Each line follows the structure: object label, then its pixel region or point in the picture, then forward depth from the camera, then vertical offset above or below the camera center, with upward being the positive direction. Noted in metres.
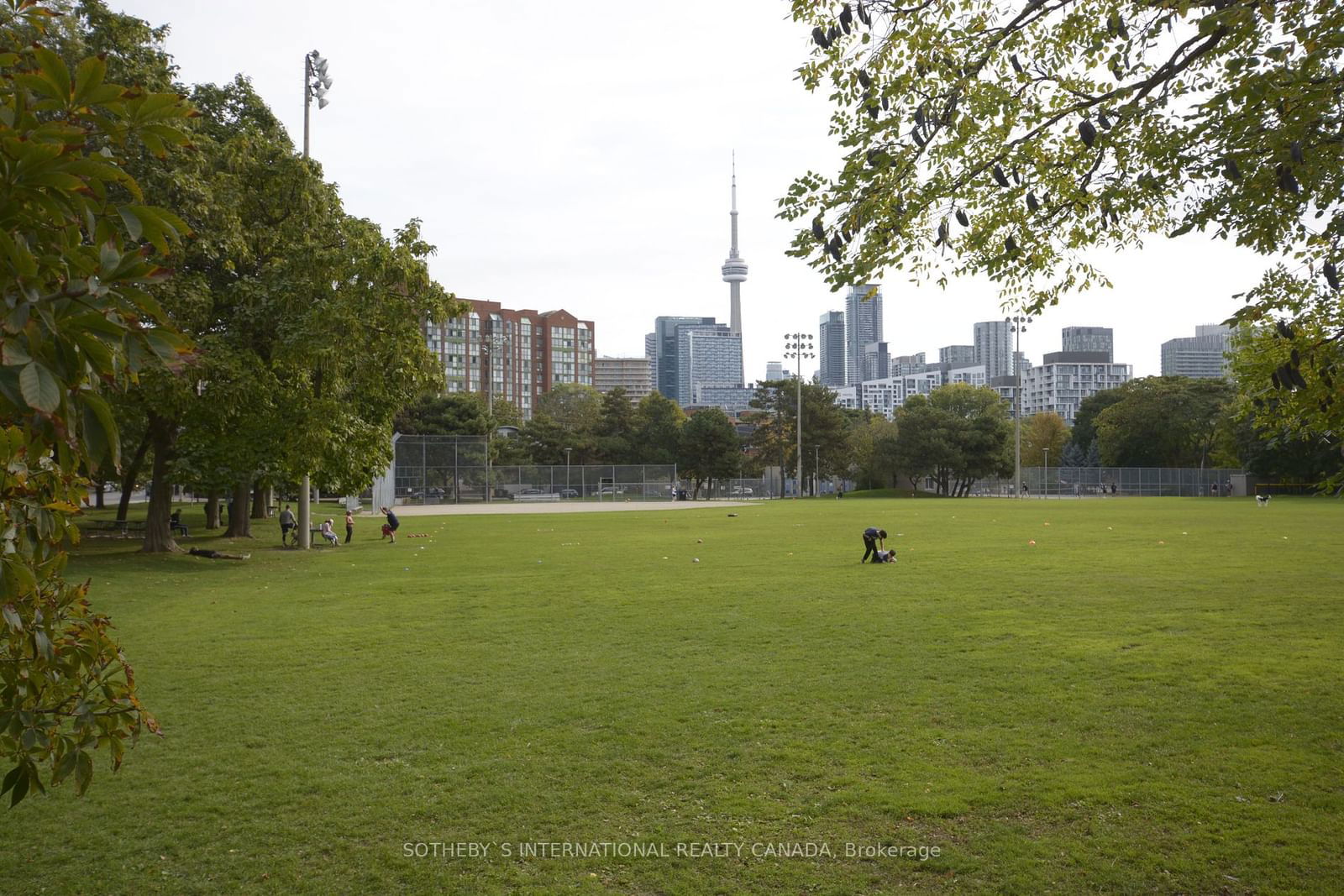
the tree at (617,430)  88.19 +3.82
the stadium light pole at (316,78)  26.00 +10.99
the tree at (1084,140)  5.57 +2.14
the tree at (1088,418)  102.31 +5.42
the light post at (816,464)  87.62 +0.31
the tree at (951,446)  81.19 +1.83
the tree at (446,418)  70.38 +3.88
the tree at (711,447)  81.31 +1.87
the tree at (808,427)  87.69 +3.86
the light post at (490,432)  61.41 +2.98
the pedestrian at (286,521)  26.12 -1.43
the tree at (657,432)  86.50 +3.45
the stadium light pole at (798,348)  77.75 +10.10
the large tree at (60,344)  2.20 +0.31
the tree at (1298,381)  5.79 +0.55
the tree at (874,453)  86.31 +1.36
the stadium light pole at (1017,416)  65.62 +3.82
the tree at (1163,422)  82.81 +3.99
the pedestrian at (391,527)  27.08 -1.65
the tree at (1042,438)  109.06 +3.33
